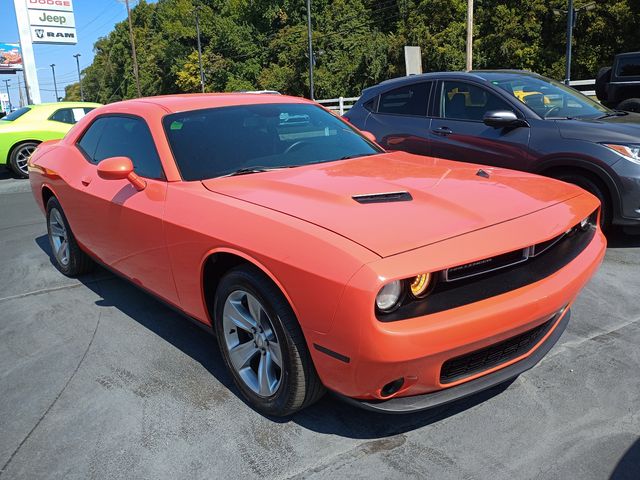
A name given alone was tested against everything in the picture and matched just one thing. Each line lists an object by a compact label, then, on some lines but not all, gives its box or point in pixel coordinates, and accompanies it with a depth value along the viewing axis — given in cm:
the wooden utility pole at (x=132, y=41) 5230
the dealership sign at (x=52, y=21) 3875
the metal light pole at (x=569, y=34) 2114
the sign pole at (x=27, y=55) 3344
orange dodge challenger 210
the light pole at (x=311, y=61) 3478
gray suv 482
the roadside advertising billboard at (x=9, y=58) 7581
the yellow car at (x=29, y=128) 1106
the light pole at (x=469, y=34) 2209
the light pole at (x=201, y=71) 5296
